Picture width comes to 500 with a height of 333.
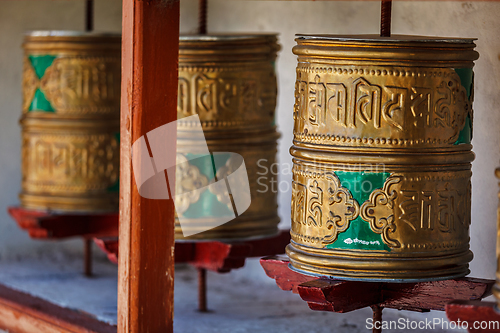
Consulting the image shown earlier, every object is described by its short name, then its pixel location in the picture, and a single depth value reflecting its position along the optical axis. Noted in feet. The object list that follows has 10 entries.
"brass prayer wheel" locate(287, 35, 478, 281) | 8.07
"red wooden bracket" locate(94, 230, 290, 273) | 10.94
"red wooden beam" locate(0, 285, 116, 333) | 10.82
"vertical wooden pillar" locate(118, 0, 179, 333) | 8.86
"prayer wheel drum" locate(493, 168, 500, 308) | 7.02
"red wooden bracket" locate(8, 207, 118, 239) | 13.08
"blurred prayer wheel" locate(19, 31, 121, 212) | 12.91
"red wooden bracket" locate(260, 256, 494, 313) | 8.40
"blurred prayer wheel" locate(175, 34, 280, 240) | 10.73
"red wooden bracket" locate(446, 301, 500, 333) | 7.29
